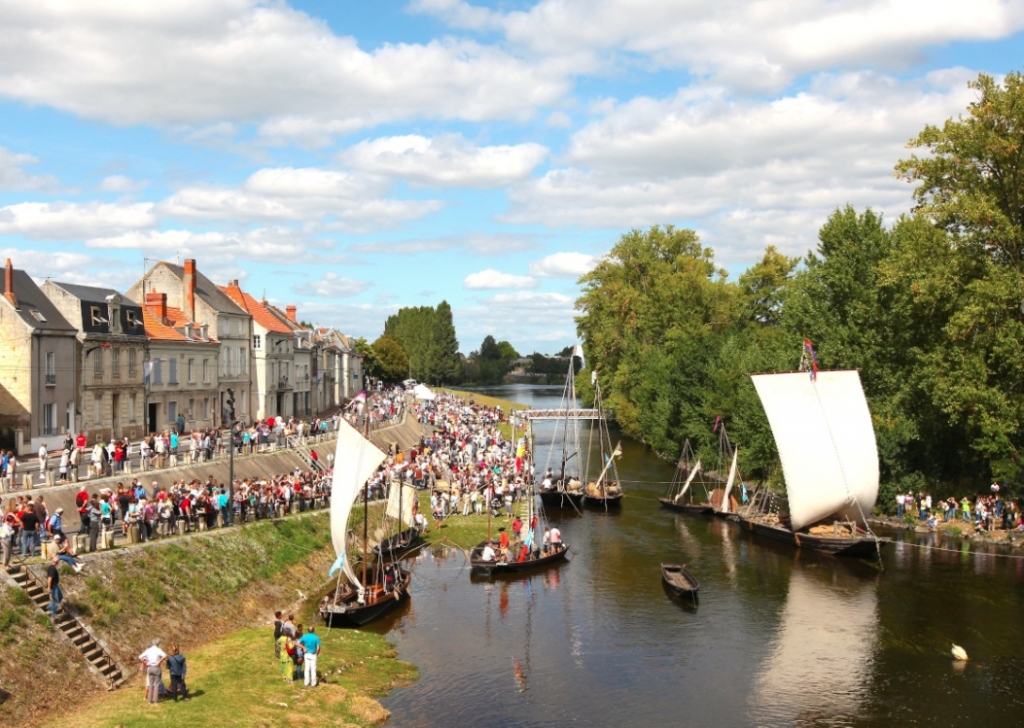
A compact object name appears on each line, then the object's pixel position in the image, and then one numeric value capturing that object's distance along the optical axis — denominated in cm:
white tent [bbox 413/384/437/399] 8541
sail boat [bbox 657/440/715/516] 6013
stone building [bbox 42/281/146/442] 5422
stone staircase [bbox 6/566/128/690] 2675
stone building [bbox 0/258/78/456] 4928
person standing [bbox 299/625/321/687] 2705
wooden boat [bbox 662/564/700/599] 3822
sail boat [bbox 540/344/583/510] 6281
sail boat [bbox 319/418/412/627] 3450
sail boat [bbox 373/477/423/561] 4547
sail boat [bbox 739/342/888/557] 4891
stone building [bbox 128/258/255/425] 6975
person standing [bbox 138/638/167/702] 2420
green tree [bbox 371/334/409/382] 17412
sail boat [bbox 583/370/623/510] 6188
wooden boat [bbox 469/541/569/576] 4219
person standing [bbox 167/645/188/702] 2472
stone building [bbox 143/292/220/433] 6144
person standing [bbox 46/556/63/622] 2720
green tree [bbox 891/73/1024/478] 4684
